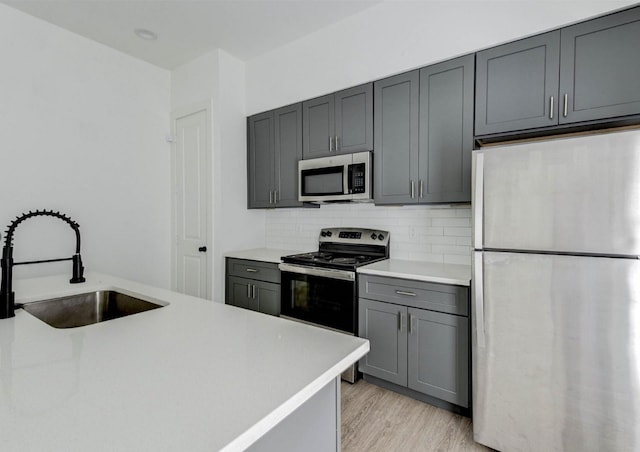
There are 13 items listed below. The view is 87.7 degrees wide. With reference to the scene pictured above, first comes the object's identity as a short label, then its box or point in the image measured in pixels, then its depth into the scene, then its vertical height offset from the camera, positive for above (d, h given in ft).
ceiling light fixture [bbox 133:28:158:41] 9.63 +5.43
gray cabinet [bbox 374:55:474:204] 7.32 +1.99
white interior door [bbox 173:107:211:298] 11.18 +0.60
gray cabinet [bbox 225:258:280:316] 9.76 -2.07
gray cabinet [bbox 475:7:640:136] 5.67 +2.65
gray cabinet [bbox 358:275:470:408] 6.75 -2.59
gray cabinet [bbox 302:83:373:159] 8.82 +2.69
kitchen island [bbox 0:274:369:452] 2.02 -1.29
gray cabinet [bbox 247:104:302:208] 10.41 +2.04
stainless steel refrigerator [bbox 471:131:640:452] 4.71 -1.18
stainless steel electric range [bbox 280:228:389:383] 8.15 -1.58
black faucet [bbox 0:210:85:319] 4.30 -0.87
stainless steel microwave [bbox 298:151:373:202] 8.73 +1.13
